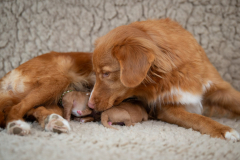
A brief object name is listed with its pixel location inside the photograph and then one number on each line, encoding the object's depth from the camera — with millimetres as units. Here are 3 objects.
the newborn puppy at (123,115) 2090
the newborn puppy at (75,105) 2295
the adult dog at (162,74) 1870
